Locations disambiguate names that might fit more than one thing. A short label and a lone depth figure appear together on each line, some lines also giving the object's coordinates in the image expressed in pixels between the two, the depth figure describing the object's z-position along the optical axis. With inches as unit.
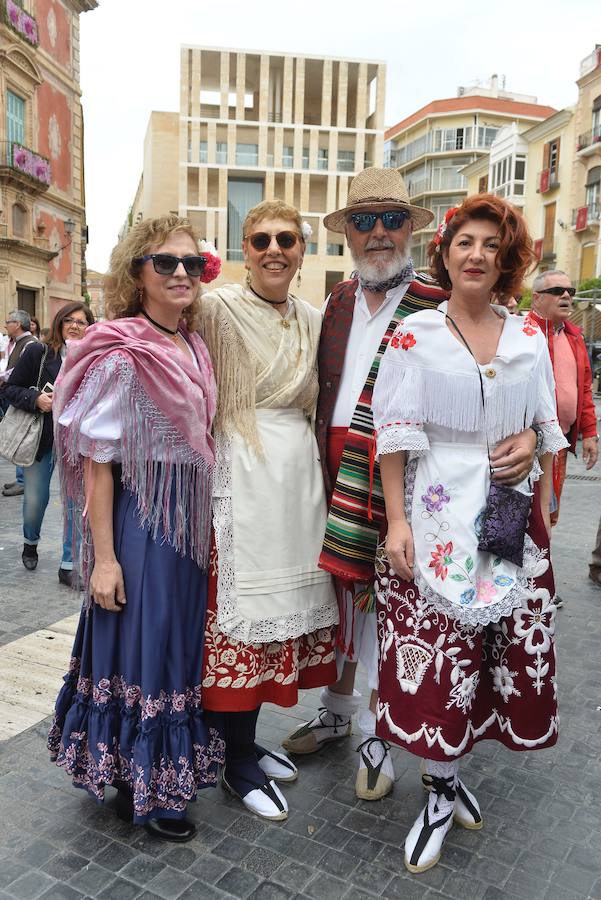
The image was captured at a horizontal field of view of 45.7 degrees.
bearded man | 99.1
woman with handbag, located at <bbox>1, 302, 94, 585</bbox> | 200.5
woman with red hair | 86.8
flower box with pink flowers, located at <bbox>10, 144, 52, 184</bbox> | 893.8
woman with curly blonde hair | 89.4
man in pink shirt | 184.7
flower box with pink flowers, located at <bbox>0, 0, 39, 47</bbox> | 848.9
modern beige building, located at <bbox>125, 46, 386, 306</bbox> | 1775.3
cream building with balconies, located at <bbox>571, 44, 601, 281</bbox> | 1245.7
